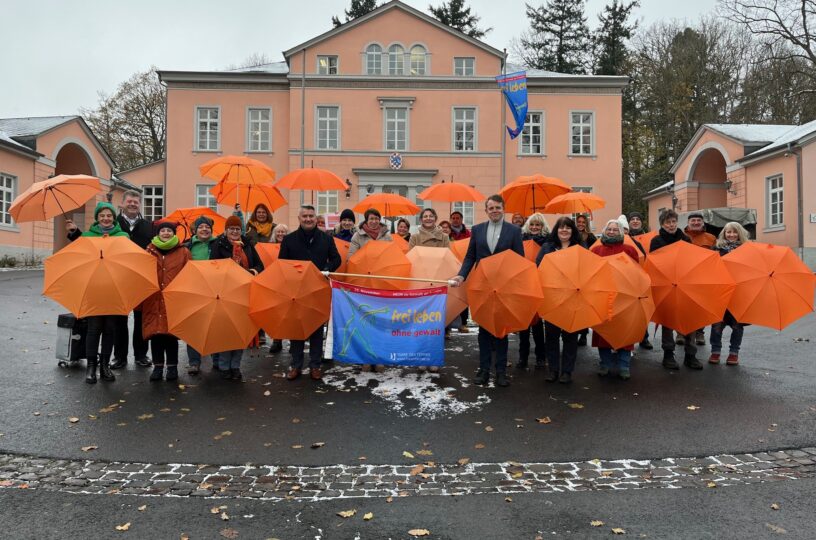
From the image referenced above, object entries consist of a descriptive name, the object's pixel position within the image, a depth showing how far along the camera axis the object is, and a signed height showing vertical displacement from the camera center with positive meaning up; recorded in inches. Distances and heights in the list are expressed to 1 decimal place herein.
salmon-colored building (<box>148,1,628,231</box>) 1184.8 +333.3
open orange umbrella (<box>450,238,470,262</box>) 335.6 +19.4
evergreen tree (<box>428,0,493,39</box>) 1867.6 +849.4
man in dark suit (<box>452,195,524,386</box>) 263.4 +15.6
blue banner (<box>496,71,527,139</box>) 770.2 +252.4
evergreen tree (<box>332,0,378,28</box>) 1913.1 +897.3
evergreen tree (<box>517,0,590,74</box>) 1861.5 +787.3
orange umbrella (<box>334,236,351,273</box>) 313.2 +17.9
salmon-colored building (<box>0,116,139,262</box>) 914.7 +203.7
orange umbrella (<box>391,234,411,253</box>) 323.5 +21.2
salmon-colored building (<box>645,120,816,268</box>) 810.2 +173.3
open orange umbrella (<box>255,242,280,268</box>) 324.2 +15.1
